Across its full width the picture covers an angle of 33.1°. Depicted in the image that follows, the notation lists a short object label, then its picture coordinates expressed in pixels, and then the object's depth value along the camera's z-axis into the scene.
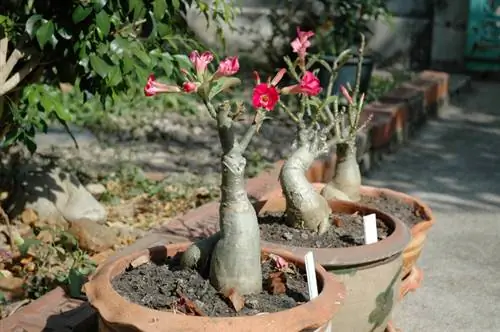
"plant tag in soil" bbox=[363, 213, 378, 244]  3.08
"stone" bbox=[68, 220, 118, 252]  4.09
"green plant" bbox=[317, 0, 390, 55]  8.26
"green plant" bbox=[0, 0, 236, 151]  3.44
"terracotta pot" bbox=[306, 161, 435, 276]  3.62
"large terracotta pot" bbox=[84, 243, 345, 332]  2.20
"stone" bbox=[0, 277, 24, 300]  3.55
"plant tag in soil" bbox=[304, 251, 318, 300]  2.47
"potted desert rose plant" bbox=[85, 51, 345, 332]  2.25
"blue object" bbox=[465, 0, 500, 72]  10.34
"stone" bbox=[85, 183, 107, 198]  4.97
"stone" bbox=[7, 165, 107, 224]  4.48
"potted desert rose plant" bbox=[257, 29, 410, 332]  2.91
